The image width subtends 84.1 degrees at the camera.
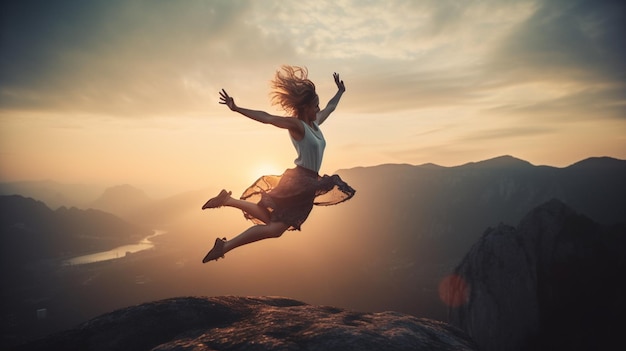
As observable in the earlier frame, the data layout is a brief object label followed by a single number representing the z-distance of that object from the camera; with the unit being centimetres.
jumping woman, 585
